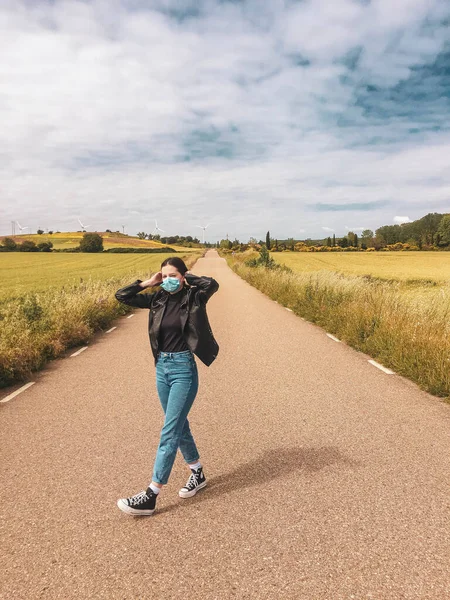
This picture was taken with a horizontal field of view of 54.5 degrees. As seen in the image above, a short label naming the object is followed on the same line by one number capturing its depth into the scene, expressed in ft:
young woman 11.28
